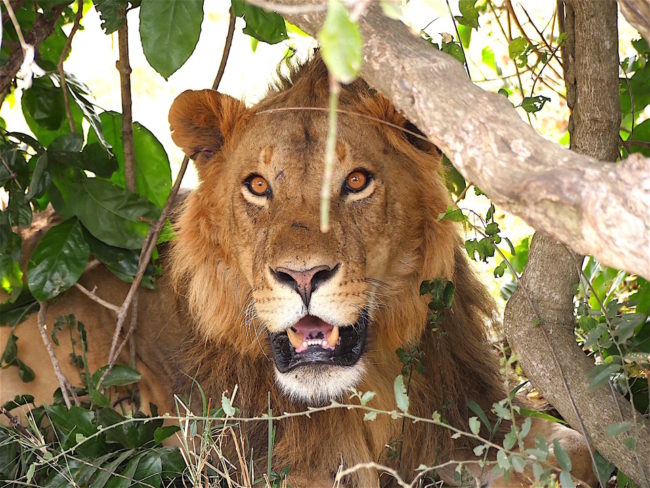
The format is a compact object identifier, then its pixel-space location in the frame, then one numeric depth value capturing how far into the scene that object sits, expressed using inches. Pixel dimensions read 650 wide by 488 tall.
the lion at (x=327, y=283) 258.5
